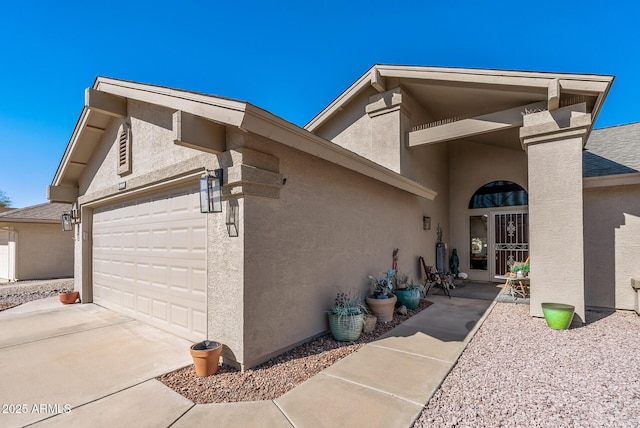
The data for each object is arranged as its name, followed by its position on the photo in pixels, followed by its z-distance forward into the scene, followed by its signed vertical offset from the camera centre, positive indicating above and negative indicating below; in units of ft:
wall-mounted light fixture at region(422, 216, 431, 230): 31.32 -0.77
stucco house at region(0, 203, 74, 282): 43.01 -4.32
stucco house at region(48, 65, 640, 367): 13.58 +1.13
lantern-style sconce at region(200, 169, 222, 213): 13.60 +1.11
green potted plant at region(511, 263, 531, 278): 26.53 -4.85
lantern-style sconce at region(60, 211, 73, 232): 27.76 -0.32
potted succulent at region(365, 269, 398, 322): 19.92 -5.52
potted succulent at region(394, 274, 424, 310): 23.13 -6.12
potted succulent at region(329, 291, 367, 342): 16.31 -5.74
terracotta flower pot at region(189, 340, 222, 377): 12.11 -5.69
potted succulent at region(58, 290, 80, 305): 25.79 -6.81
